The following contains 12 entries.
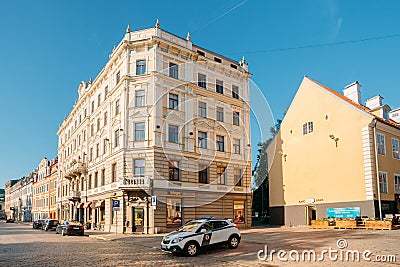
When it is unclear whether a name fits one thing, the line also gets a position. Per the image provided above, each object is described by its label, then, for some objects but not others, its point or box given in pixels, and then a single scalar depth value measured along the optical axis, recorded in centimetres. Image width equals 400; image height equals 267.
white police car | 1647
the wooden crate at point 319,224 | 3043
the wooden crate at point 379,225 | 2577
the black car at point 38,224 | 4891
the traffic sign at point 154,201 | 2745
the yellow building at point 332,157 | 3041
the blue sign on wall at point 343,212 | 3022
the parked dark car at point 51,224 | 4341
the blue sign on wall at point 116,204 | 2866
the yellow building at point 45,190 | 7381
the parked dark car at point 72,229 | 3262
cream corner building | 3231
